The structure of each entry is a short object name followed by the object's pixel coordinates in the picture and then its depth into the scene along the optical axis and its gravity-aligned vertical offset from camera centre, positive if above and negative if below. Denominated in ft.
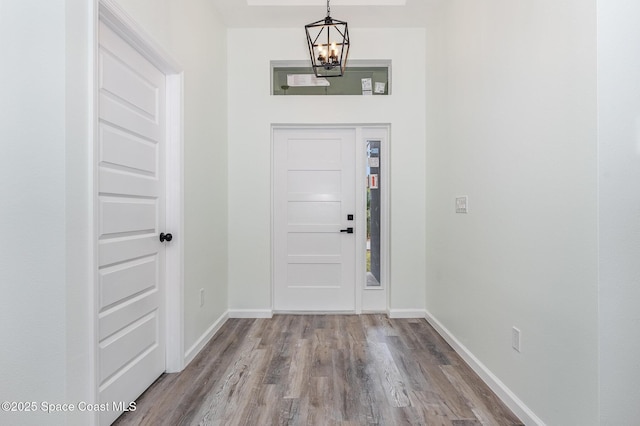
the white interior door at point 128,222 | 5.12 -0.19
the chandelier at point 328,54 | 7.41 +3.72
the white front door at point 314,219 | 11.10 -0.23
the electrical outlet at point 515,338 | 5.66 -2.26
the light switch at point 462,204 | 7.74 +0.22
